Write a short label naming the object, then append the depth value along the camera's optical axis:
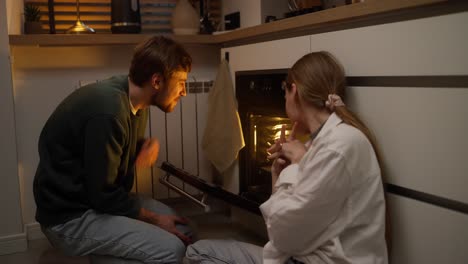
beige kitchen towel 2.43
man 1.54
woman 1.24
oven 2.18
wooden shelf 1.34
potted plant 2.51
